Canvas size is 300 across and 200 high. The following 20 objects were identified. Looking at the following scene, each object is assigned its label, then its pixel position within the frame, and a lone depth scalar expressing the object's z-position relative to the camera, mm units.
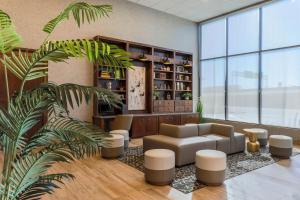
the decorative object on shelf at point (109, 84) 6105
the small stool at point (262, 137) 5133
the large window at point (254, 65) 5988
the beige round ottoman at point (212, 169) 2928
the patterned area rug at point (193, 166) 2992
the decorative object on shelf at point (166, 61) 7043
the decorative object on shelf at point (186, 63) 7645
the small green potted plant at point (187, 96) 7734
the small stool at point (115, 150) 4137
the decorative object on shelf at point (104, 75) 5871
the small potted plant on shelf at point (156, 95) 6843
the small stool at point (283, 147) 4210
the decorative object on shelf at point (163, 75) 7150
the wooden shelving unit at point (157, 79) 6039
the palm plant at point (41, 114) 1179
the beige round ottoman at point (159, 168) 2939
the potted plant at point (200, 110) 7938
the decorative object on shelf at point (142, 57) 6451
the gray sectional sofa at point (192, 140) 3715
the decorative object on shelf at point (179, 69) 7551
